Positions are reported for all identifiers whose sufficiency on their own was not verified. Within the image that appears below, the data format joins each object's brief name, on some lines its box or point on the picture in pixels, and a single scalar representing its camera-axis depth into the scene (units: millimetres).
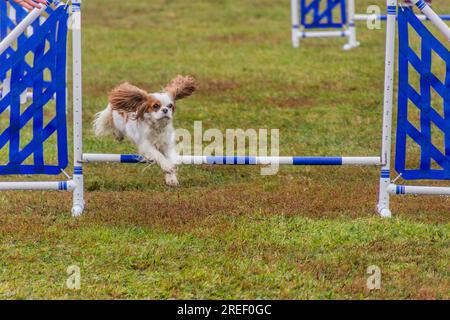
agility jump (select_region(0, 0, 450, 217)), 13492
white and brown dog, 14789
